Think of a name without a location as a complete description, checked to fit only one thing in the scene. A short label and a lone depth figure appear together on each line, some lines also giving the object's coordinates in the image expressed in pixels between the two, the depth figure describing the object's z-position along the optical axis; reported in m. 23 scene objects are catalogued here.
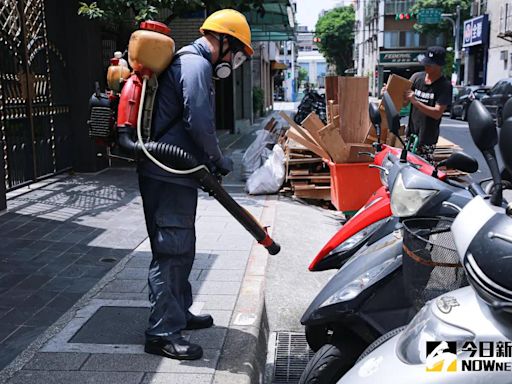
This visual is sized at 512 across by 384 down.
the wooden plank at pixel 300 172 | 7.96
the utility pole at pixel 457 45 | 44.81
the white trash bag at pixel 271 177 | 8.40
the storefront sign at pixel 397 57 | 63.62
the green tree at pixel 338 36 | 89.79
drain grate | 3.76
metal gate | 7.69
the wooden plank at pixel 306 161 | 7.84
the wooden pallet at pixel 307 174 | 7.92
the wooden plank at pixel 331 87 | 8.11
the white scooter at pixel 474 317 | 1.65
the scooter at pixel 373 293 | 2.61
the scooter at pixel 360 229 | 3.29
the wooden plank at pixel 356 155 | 6.82
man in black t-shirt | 6.01
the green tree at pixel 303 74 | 124.04
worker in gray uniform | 3.22
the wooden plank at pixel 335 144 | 6.88
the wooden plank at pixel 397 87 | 6.56
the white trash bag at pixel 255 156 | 9.32
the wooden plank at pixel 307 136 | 7.34
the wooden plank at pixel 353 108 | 7.22
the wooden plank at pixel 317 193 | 7.91
